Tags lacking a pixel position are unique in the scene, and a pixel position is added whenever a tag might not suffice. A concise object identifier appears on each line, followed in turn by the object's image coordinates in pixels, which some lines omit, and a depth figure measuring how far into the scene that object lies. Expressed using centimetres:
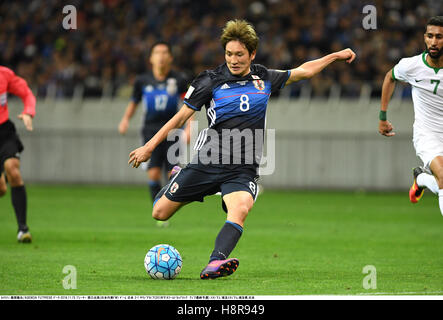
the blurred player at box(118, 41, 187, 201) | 2658
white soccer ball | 1478
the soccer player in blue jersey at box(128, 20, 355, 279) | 1513
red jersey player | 2094
